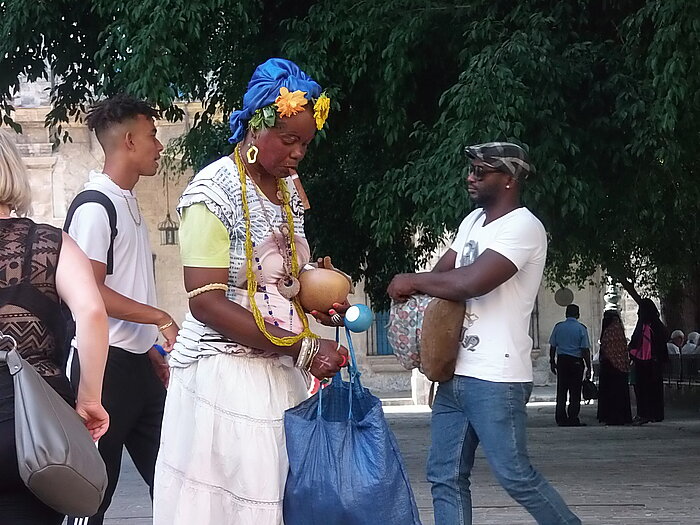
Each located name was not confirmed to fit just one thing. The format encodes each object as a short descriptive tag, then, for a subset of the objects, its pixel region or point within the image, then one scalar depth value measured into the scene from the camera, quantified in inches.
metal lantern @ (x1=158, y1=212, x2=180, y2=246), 1327.5
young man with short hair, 210.1
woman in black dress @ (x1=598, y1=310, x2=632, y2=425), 821.9
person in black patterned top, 141.9
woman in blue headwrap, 159.8
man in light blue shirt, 816.3
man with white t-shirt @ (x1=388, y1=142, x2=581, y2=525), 216.2
